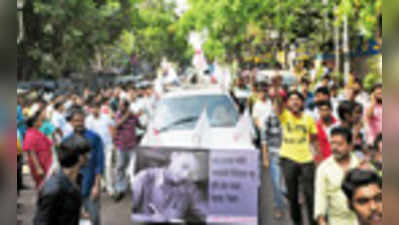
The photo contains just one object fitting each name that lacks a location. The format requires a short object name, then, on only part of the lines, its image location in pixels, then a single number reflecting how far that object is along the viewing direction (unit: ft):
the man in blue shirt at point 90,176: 17.78
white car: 21.81
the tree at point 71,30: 62.28
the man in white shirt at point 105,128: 25.66
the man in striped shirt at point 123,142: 26.23
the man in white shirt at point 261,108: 28.91
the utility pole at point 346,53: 51.81
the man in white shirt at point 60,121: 25.45
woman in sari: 19.79
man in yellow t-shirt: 18.79
